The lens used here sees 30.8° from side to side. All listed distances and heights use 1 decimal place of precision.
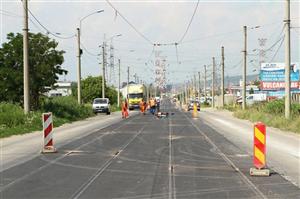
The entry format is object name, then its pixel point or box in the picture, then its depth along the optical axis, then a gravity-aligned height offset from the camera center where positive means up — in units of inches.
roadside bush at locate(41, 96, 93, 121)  1617.9 -36.0
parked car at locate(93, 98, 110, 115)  2400.3 -39.1
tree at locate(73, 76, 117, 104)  3415.4 +57.7
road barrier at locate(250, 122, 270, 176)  484.1 -51.2
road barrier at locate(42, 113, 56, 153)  693.9 -46.0
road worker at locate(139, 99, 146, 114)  2296.9 -42.3
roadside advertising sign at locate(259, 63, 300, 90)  2357.3 +86.0
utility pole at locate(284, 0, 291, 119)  1275.8 +78.9
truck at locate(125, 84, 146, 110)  3171.8 +6.2
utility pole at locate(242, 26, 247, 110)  2146.9 +121.2
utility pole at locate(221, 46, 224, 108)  2930.6 +98.2
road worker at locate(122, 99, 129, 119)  1929.6 -50.2
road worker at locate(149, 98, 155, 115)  2170.3 -32.2
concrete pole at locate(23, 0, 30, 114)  1269.7 +52.2
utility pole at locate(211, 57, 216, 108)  3698.6 +119.1
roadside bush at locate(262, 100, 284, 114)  1599.0 -30.9
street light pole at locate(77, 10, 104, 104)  2046.0 +132.6
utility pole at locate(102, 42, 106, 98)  2810.0 +145.2
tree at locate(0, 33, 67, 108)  1493.6 +87.8
